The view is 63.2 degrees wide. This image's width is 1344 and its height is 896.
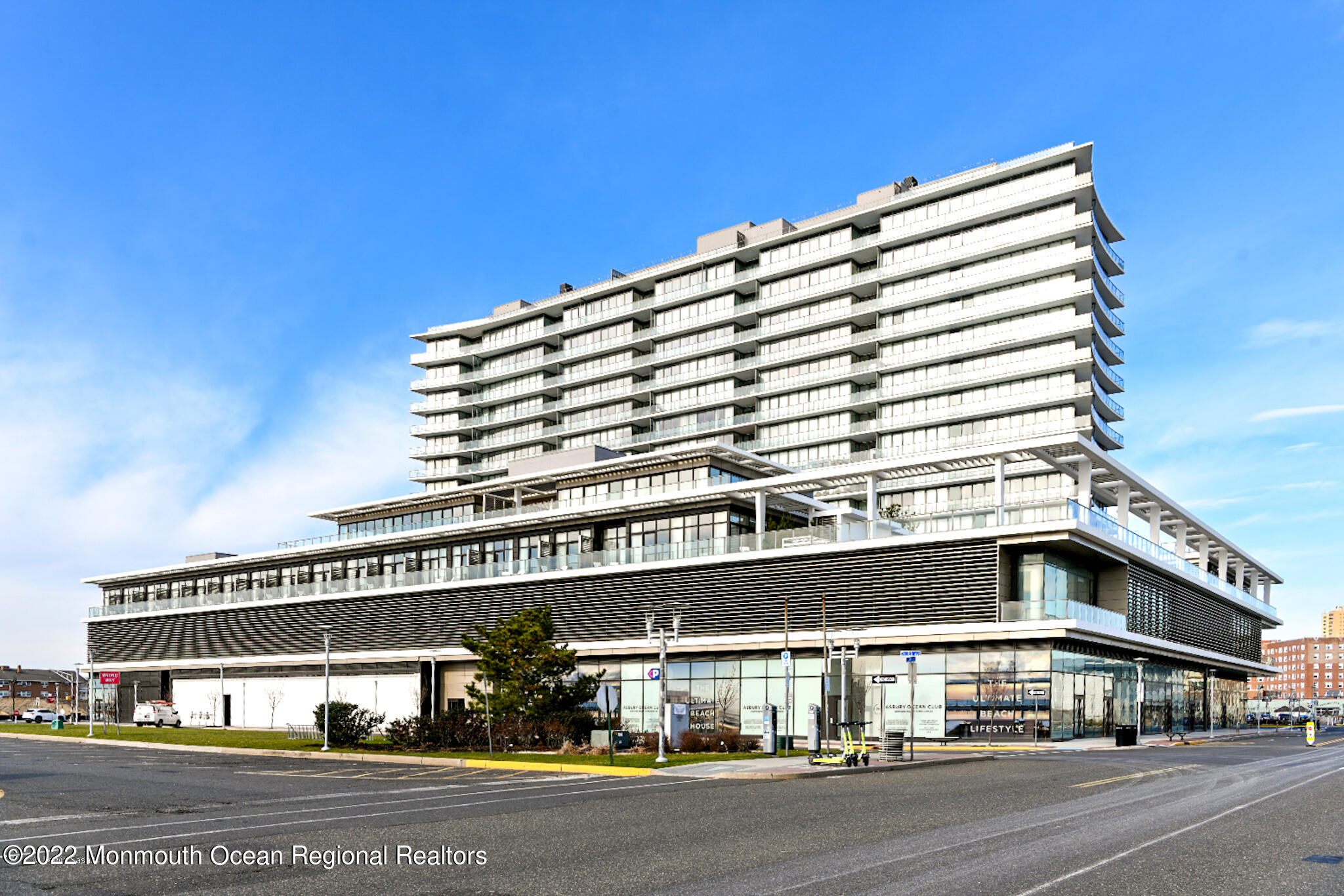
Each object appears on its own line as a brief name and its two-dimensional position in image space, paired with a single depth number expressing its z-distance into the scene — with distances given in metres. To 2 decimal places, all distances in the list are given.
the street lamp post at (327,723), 43.03
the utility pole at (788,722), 37.96
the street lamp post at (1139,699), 55.14
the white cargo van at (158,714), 80.31
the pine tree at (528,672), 44.34
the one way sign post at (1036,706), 49.44
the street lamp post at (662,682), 33.78
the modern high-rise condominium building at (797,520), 52.03
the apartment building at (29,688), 163.25
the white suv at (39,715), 117.84
